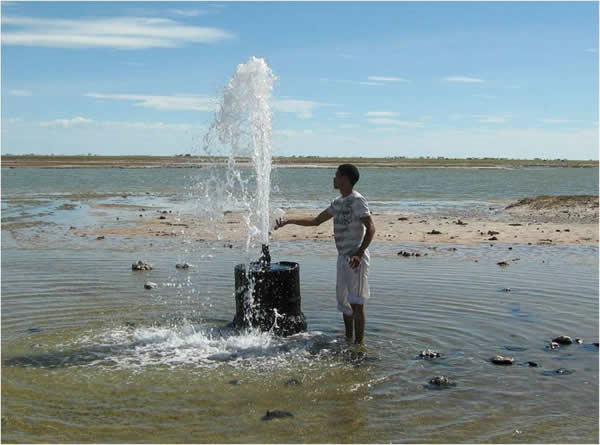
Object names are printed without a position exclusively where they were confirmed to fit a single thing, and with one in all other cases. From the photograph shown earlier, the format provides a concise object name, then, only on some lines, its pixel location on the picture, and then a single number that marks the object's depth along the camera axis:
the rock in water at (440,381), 6.40
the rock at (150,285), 11.20
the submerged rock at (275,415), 5.55
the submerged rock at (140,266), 12.99
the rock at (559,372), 6.78
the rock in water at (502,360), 7.09
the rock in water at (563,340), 7.86
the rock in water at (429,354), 7.34
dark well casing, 8.19
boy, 7.51
